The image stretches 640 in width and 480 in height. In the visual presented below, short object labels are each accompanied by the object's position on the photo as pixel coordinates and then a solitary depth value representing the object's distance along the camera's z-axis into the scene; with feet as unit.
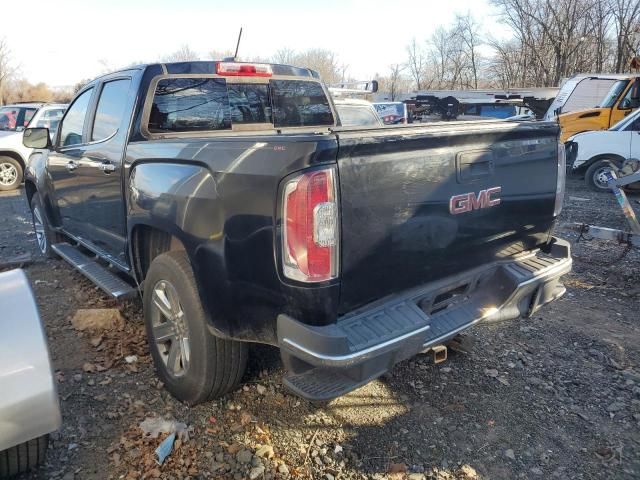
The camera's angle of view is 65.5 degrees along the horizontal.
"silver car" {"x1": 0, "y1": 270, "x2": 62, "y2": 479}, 6.31
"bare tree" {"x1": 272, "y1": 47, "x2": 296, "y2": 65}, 169.66
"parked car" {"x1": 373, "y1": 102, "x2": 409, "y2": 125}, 58.08
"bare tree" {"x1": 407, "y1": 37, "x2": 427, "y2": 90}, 178.70
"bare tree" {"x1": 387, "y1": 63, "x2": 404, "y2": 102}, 183.11
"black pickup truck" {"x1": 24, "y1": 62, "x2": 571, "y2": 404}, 6.92
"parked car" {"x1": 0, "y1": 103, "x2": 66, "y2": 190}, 35.23
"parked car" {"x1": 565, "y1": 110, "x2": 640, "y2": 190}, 33.86
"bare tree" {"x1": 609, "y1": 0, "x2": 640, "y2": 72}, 100.17
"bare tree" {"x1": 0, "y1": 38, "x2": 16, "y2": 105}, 141.28
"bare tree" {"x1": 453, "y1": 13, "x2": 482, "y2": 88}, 156.66
